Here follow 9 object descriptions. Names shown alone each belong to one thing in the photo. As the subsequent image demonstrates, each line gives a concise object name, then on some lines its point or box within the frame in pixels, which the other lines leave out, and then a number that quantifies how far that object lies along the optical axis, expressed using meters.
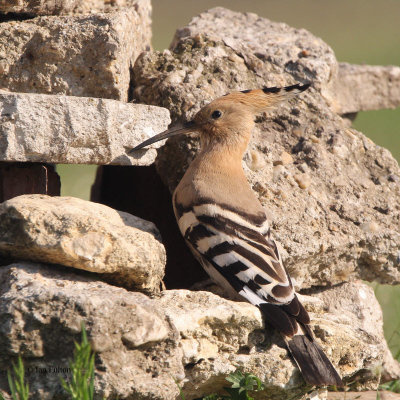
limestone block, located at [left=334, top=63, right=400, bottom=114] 10.09
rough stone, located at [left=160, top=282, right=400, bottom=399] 5.50
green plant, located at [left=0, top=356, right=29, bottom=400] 4.36
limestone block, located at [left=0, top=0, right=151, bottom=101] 6.96
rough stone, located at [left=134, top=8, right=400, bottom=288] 7.25
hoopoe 5.93
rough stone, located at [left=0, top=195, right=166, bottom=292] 5.29
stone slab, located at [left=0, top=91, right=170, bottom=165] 6.25
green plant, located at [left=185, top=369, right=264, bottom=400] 5.50
